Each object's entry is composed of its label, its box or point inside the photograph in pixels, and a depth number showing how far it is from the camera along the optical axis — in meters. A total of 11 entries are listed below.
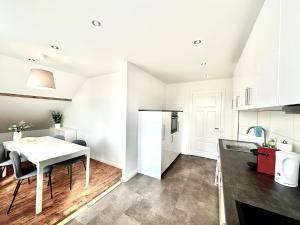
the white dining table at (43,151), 1.83
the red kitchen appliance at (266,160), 1.26
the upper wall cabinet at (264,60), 0.81
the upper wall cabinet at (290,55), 0.59
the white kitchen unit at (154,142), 2.76
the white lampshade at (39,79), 1.97
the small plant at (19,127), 2.69
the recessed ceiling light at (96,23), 1.45
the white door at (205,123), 3.79
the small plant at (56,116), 4.36
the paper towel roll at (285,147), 1.29
